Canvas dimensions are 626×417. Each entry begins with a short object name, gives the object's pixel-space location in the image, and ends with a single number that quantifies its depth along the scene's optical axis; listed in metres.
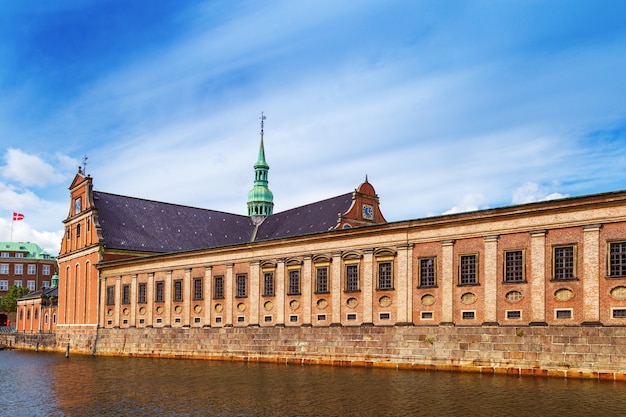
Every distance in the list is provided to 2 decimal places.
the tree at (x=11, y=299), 127.06
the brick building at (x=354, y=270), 34.59
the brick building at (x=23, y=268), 139.00
